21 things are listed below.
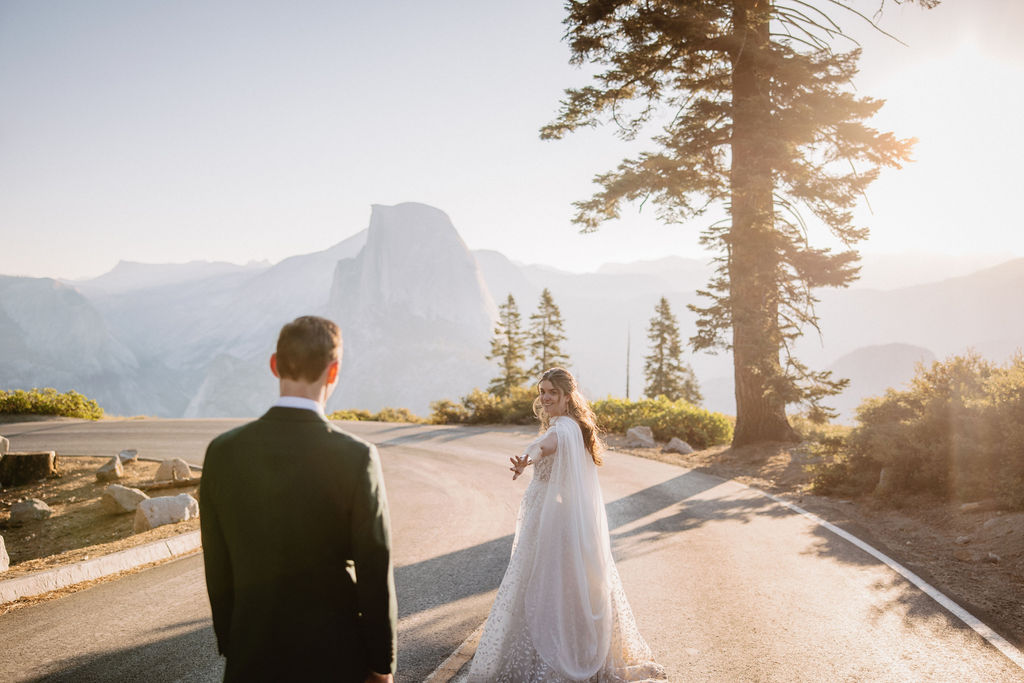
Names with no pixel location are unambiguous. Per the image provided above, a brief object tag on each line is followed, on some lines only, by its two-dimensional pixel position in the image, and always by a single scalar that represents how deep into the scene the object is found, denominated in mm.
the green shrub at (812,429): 16484
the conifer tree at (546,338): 43812
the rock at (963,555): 7025
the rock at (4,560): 7055
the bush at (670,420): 20219
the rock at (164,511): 9297
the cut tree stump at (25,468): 12523
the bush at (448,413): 27656
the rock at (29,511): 10367
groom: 2125
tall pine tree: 14273
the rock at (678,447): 17719
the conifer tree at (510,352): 43375
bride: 4000
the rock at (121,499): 10719
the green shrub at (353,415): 31530
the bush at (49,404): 24750
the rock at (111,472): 12891
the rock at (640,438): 18906
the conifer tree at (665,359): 49125
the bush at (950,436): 8625
